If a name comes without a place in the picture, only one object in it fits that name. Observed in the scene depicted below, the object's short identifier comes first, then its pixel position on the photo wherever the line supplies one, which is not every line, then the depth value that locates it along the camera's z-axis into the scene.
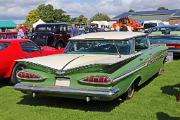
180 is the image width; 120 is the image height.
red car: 5.45
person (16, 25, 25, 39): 10.88
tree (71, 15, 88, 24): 57.97
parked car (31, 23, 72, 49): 11.63
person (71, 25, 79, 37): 13.41
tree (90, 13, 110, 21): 68.47
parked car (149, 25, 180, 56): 8.51
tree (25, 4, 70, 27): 57.76
